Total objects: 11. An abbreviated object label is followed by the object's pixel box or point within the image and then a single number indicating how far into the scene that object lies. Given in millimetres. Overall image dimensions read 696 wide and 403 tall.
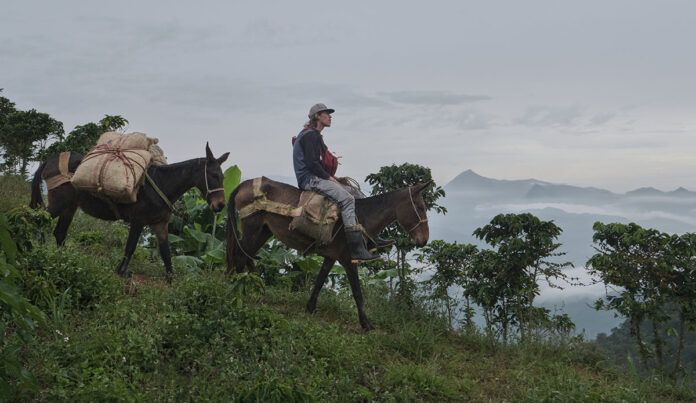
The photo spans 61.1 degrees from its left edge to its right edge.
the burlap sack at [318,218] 7512
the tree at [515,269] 8133
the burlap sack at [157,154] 8644
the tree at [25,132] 18469
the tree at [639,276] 7831
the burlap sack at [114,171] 7824
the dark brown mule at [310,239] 7590
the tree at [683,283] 7680
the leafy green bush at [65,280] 6359
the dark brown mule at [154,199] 8156
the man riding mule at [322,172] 7375
